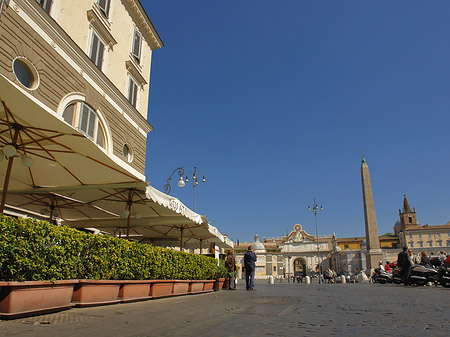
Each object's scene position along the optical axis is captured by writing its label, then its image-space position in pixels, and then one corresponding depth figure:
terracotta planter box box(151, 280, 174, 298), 7.91
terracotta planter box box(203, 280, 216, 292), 11.97
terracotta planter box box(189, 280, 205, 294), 10.47
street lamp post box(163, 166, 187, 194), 21.47
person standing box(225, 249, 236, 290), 14.90
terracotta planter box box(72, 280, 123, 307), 5.59
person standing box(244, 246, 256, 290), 13.84
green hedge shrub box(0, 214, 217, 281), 4.41
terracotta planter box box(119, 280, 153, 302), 6.71
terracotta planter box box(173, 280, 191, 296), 9.14
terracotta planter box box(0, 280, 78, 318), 4.25
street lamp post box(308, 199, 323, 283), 56.19
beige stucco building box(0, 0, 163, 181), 11.02
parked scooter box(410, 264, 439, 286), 15.02
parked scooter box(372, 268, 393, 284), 21.28
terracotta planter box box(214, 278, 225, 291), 13.38
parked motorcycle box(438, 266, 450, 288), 13.59
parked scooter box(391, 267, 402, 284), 19.33
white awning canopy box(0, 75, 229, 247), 5.84
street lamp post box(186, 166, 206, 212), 27.94
